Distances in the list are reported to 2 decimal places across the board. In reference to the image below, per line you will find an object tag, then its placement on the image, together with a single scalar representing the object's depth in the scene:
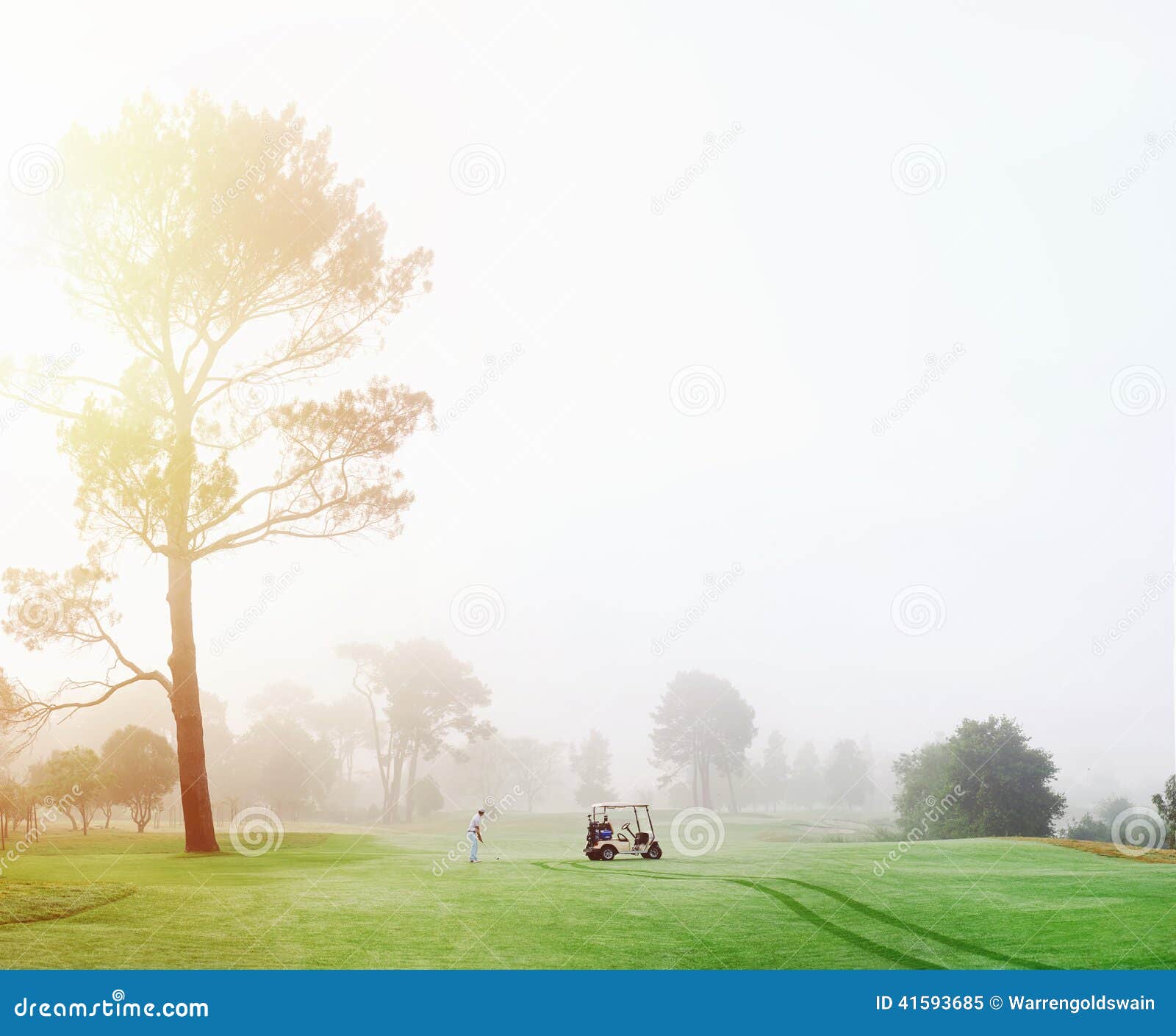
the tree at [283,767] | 60.66
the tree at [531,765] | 82.38
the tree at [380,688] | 60.38
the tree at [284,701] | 70.62
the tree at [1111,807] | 76.56
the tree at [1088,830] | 43.94
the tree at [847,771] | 93.25
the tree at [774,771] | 93.50
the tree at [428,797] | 61.66
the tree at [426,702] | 60.09
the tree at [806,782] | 99.81
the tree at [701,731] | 75.19
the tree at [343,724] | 70.25
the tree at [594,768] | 85.81
